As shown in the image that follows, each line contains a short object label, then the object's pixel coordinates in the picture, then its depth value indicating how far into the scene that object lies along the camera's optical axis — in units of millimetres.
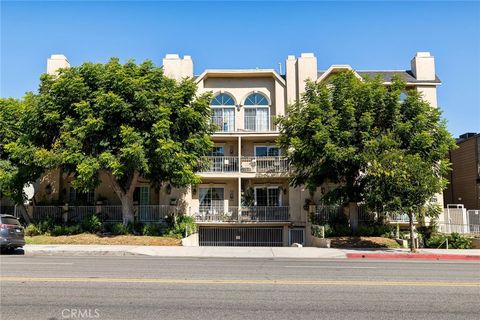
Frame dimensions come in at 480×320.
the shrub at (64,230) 24016
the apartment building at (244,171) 27859
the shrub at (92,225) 24578
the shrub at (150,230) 24141
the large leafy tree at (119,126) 22312
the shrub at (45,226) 24531
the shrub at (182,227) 24344
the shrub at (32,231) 24225
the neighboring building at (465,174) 30734
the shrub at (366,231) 23859
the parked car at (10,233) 16234
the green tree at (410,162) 18875
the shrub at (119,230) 23953
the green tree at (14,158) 24188
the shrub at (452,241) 22734
